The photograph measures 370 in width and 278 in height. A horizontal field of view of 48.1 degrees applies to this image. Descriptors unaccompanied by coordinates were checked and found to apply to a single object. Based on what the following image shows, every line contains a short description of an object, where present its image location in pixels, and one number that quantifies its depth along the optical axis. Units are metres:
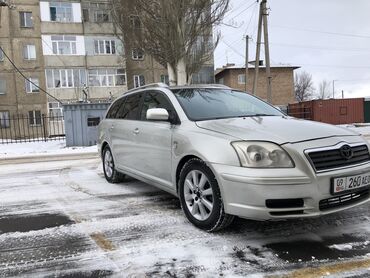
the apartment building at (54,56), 35.62
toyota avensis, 3.67
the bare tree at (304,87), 84.31
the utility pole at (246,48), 38.69
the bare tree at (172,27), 17.61
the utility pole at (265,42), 21.76
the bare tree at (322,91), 92.19
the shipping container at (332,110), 30.55
